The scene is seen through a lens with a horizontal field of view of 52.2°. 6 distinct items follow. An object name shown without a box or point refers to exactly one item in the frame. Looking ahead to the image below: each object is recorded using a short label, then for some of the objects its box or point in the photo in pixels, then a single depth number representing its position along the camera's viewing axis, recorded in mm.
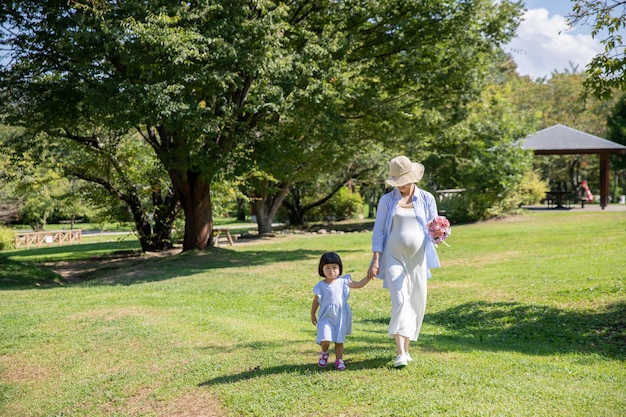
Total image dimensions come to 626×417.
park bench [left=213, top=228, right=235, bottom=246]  26709
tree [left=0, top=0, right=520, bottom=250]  15563
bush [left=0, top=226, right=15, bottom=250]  34281
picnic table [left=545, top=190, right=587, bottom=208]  34866
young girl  6578
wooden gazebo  32938
